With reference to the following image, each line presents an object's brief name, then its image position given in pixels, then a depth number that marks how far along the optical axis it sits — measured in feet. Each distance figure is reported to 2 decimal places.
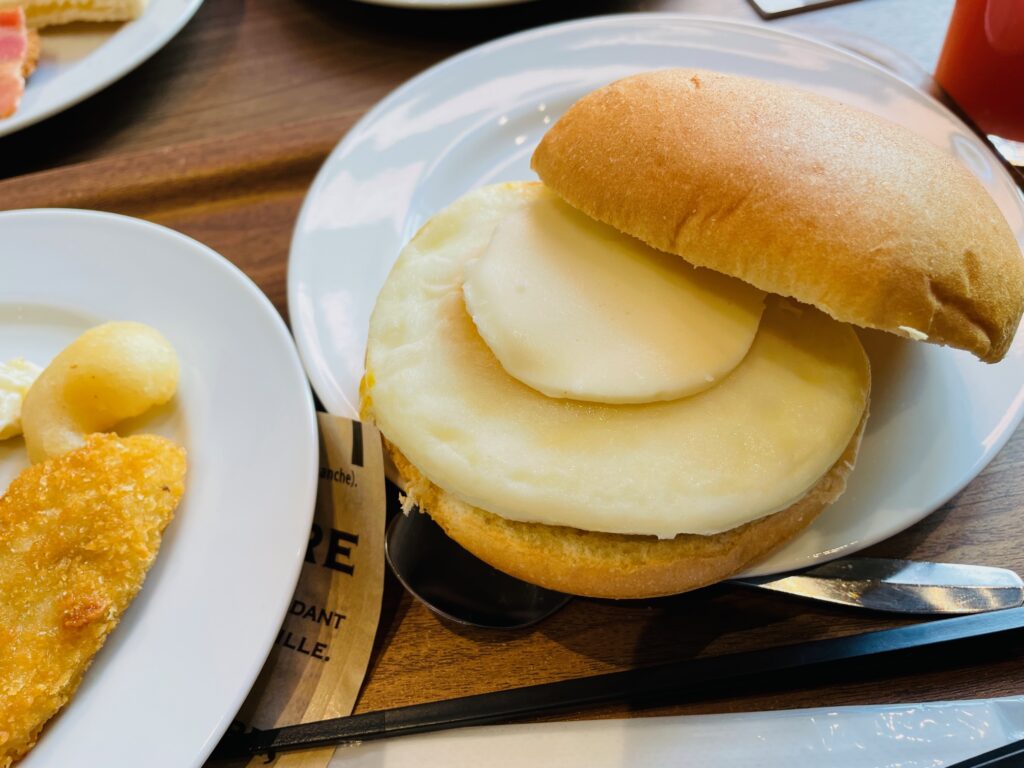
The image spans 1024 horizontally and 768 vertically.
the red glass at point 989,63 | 0.82
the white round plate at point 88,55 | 0.97
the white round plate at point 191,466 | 0.52
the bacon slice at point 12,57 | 0.99
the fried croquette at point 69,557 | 0.53
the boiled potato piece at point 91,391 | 0.64
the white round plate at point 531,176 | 0.60
